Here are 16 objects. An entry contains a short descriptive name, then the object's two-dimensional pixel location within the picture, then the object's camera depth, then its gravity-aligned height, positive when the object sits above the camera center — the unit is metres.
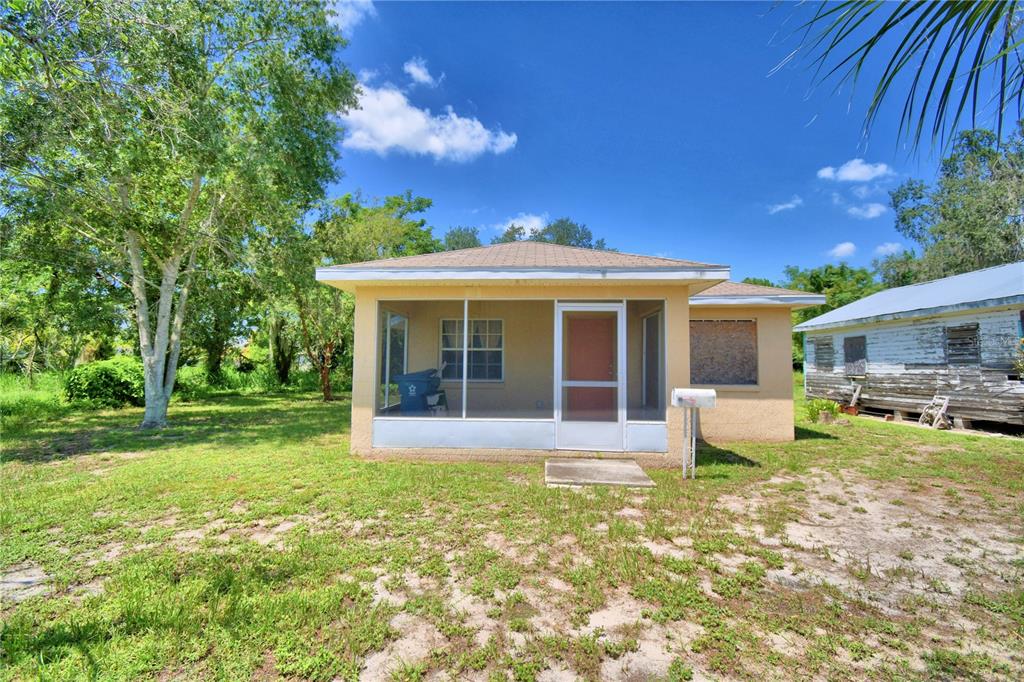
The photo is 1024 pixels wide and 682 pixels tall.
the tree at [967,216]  19.88 +7.80
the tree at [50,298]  10.10 +1.79
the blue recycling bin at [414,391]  7.43 -0.49
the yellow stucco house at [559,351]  6.40 +0.25
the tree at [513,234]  34.66 +10.49
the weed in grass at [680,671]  2.19 -1.57
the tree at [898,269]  25.16 +5.95
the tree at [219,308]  11.91 +1.94
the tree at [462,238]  33.69 +9.74
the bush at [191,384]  15.10 -0.85
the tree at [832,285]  24.46 +4.99
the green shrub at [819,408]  11.18 -1.10
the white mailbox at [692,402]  5.46 -0.47
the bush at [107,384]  12.53 -0.70
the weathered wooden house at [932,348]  9.20 +0.49
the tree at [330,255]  11.43 +3.07
